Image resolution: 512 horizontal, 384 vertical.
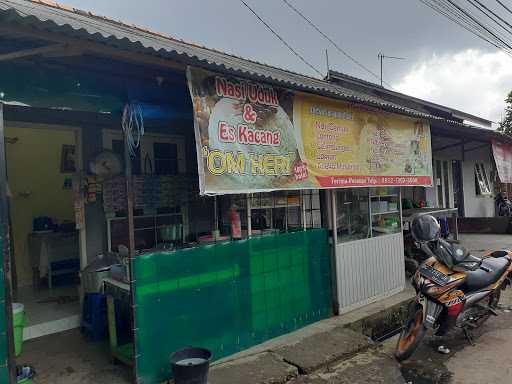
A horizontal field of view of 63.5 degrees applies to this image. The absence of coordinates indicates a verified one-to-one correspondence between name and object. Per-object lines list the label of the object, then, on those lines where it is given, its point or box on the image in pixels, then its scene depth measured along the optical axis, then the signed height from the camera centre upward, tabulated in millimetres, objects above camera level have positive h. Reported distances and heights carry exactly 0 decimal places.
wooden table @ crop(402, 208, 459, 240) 8781 -644
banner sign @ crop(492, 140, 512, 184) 10455 +552
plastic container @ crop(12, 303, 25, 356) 3109 -904
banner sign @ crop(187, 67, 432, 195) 3875 +583
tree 24172 +3526
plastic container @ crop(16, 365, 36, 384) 3097 -1294
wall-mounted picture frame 6727 +742
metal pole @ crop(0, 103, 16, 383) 2943 -521
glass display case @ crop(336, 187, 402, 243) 6062 -395
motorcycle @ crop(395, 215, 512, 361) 4281 -1139
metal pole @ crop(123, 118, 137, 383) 3592 -377
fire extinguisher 4823 -362
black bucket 3310 -1411
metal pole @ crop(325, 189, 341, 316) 5664 -770
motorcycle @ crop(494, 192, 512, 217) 13766 -838
